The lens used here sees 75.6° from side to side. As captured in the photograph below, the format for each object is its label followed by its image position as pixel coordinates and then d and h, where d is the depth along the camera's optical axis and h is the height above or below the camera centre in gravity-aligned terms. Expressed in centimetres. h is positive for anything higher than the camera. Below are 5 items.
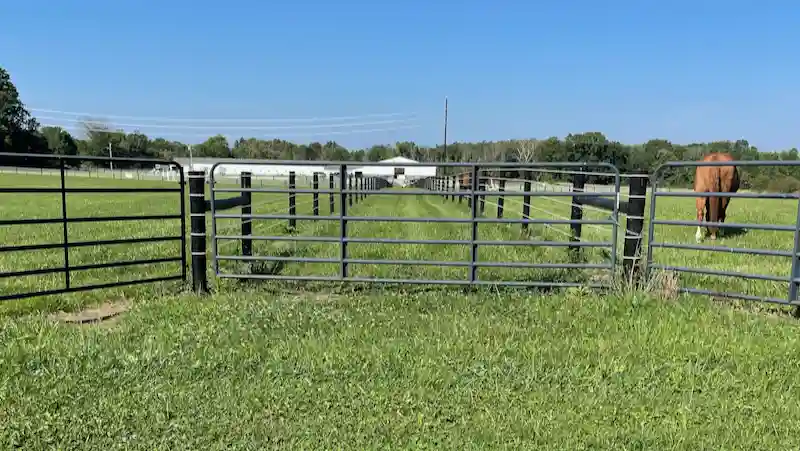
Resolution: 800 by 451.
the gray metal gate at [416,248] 570 -116
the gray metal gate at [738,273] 500 -93
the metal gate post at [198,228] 578 -67
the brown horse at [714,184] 1043 -9
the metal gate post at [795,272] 498 -88
